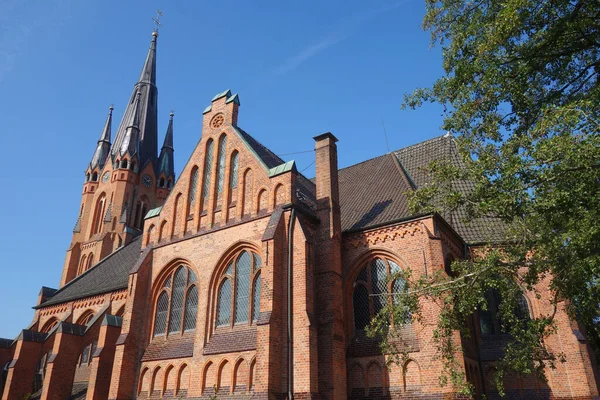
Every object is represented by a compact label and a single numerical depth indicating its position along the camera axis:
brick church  14.16
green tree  8.69
